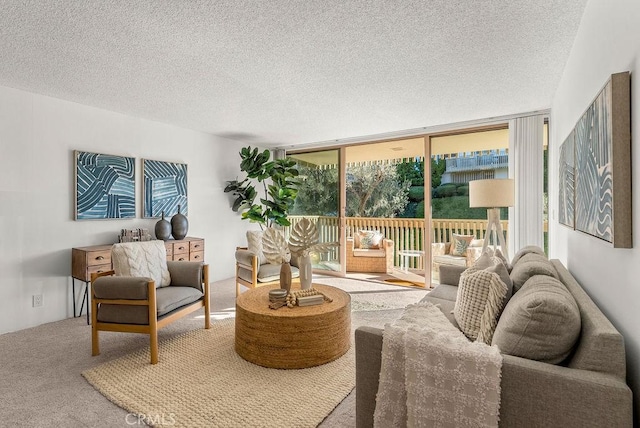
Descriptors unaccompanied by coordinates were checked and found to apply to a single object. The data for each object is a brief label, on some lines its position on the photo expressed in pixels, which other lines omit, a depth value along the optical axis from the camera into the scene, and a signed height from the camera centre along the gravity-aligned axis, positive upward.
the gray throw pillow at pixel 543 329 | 1.25 -0.44
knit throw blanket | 1.20 -0.64
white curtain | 4.08 +0.42
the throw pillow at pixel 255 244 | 4.44 -0.39
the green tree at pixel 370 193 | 5.79 +0.37
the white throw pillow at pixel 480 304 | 1.76 -0.51
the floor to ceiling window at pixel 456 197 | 4.77 +0.24
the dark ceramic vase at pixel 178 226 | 4.42 -0.14
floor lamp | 3.44 +0.21
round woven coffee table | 2.43 -0.90
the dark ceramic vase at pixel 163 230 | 4.23 -0.19
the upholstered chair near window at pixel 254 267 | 4.00 -0.66
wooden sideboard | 3.44 -0.49
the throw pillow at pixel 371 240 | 6.00 -0.46
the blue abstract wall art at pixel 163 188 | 4.38 +0.37
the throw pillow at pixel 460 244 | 4.91 -0.45
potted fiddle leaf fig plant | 5.42 +0.44
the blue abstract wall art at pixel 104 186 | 3.74 +0.34
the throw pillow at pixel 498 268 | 1.89 -0.38
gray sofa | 1.07 -0.58
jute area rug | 1.89 -1.13
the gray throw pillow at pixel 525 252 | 2.73 -0.32
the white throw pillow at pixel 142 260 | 2.91 -0.40
